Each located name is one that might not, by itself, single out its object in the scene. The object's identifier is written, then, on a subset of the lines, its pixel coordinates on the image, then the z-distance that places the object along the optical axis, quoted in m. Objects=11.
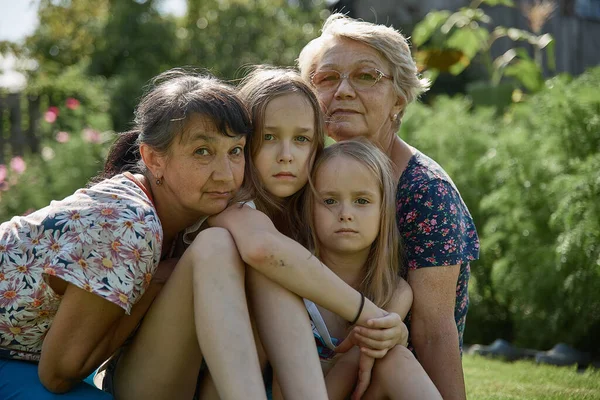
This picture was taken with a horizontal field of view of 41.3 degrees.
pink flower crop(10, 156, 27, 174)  8.62
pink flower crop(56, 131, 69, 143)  8.44
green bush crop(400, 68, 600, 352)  4.71
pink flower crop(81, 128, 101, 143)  8.32
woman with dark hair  2.56
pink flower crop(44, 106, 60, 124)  9.07
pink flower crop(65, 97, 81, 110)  8.94
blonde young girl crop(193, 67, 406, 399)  2.58
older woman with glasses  3.04
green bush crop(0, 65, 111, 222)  8.05
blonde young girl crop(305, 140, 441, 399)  2.97
